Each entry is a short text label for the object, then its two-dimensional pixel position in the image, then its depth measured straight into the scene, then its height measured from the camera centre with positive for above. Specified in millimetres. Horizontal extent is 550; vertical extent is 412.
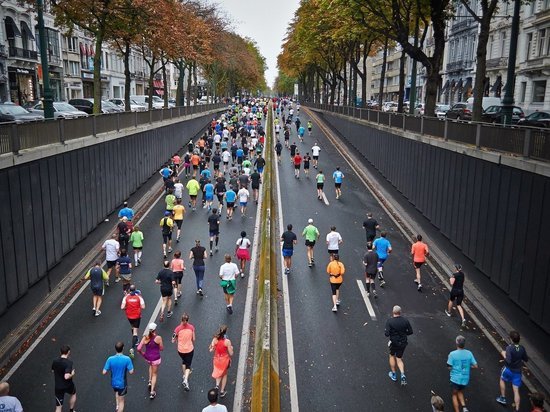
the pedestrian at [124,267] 15773 -5243
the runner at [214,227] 18953 -4830
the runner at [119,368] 9805 -5188
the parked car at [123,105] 51594 -966
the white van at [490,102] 39188 +54
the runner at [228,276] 14242 -4934
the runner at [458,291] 13953 -5193
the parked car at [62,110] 30134 -953
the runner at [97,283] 14109 -5128
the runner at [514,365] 10398 -5318
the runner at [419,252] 16380 -4794
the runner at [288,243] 17422 -4879
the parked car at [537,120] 26516 -878
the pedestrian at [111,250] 16234 -4865
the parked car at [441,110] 49112 -851
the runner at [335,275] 14742 -5005
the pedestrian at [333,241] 17562 -4798
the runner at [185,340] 10859 -5102
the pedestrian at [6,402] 8695 -5194
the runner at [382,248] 16625 -4749
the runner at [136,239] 17578 -4912
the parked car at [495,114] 31248 -713
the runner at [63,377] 9742 -5326
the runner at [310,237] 18297 -4872
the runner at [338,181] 27209 -4287
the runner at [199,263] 15359 -4961
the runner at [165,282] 13734 -4965
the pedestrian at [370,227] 19388 -4747
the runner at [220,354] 10469 -5194
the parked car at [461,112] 34938 -676
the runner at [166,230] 18656 -4829
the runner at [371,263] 15617 -4899
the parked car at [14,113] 25375 -1033
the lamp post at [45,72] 18094 +793
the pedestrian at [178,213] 20309 -4570
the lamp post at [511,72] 17344 +1043
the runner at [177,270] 15034 -5084
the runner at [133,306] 12367 -5049
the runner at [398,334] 11305 -5112
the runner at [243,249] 16797 -4935
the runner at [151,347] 10594 -5151
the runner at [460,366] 10250 -5245
